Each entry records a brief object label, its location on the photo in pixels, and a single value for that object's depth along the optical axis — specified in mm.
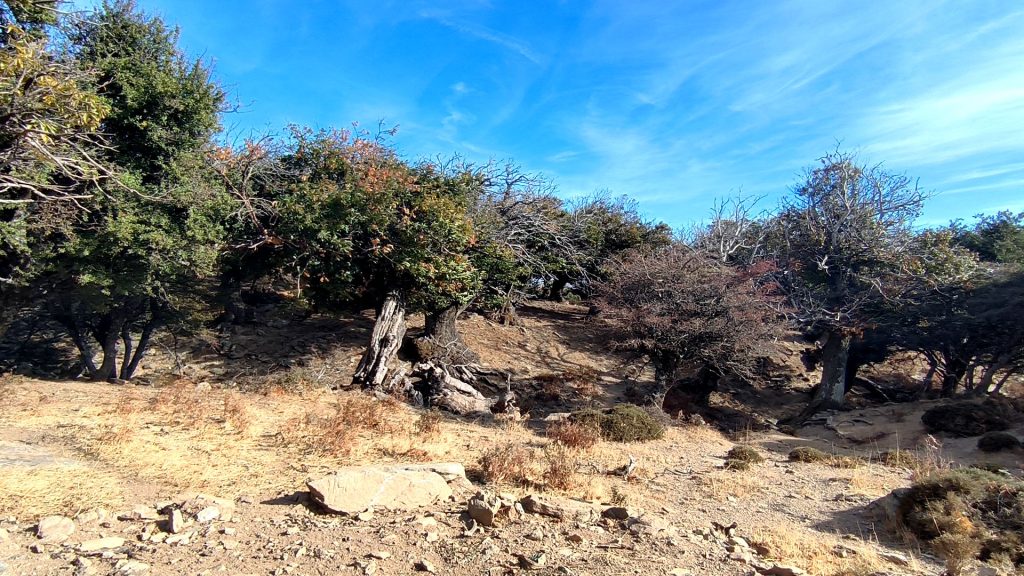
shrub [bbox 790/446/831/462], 12609
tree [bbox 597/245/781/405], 15016
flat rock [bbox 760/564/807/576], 4945
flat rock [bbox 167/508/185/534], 5266
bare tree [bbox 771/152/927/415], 19875
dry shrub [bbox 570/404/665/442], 12750
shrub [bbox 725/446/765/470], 10859
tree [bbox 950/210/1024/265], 25000
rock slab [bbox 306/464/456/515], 6074
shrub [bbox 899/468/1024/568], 6418
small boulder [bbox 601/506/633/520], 6199
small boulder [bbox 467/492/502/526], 5750
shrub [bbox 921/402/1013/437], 15508
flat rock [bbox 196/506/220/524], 5523
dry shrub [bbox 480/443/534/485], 7820
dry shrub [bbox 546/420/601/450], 11203
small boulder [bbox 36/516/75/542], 4984
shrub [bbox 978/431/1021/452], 13594
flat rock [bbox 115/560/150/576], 4438
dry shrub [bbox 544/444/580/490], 7699
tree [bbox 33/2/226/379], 12039
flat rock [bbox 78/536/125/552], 4844
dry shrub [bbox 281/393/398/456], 9148
